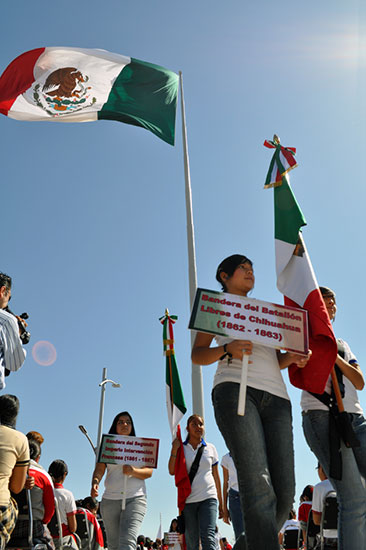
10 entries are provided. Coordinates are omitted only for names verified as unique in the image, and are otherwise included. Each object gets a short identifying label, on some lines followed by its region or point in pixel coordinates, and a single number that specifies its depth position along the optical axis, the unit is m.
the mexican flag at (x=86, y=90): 11.62
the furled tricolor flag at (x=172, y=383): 8.57
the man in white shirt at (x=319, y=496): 5.86
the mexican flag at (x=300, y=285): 3.92
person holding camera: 3.99
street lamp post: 27.56
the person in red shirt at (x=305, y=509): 7.44
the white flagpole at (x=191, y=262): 9.95
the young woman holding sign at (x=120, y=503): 6.26
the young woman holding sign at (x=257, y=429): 3.11
